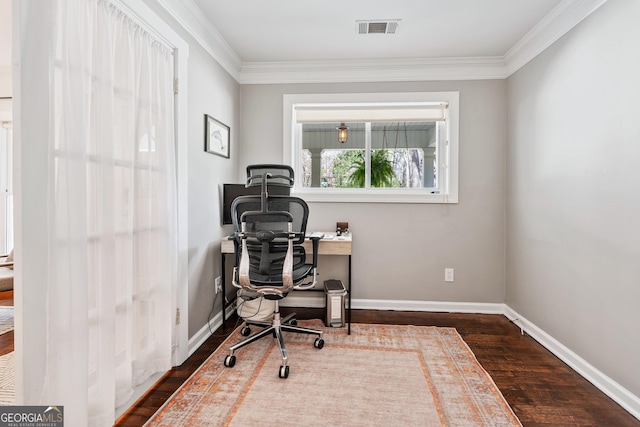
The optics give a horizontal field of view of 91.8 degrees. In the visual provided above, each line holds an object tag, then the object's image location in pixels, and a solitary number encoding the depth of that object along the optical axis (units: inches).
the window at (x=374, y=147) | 126.7
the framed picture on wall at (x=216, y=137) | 100.0
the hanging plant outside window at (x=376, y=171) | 134.0
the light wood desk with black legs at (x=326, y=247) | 108.3
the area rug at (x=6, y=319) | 105.0
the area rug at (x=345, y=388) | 64.0
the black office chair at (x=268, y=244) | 81.7
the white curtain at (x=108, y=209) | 49.1
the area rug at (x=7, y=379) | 70.8
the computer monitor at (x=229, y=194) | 114.5
